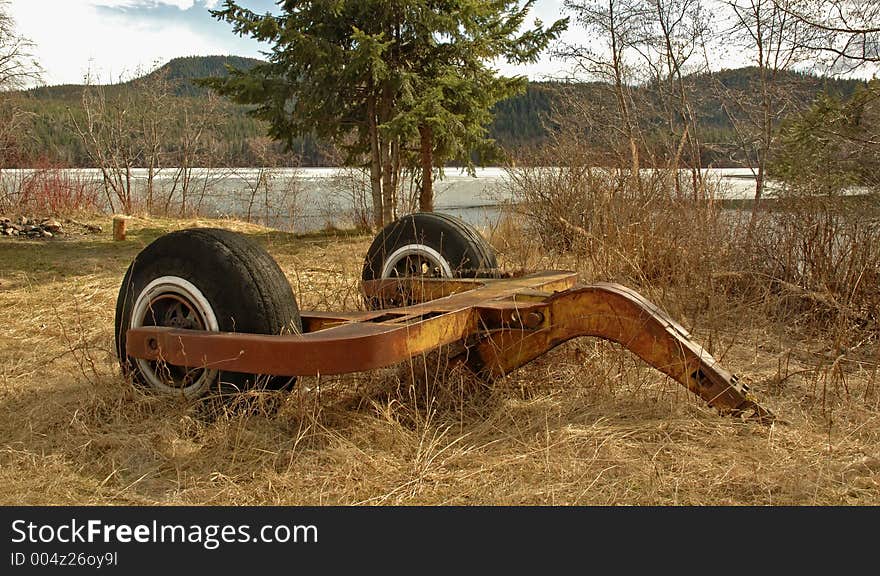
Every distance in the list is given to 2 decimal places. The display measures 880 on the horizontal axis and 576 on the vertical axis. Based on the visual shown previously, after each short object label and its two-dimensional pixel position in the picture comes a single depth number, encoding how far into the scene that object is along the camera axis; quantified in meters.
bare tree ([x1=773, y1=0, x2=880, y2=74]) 7.28
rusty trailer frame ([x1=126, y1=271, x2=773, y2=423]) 2.78
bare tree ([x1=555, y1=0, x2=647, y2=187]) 12.33
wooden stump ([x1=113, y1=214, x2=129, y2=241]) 12.30
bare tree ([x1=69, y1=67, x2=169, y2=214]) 24.05
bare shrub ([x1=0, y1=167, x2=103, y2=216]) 14.81
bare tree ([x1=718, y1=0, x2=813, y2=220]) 9.70
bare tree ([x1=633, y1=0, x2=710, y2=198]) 11.58
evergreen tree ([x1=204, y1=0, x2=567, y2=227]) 11.87
